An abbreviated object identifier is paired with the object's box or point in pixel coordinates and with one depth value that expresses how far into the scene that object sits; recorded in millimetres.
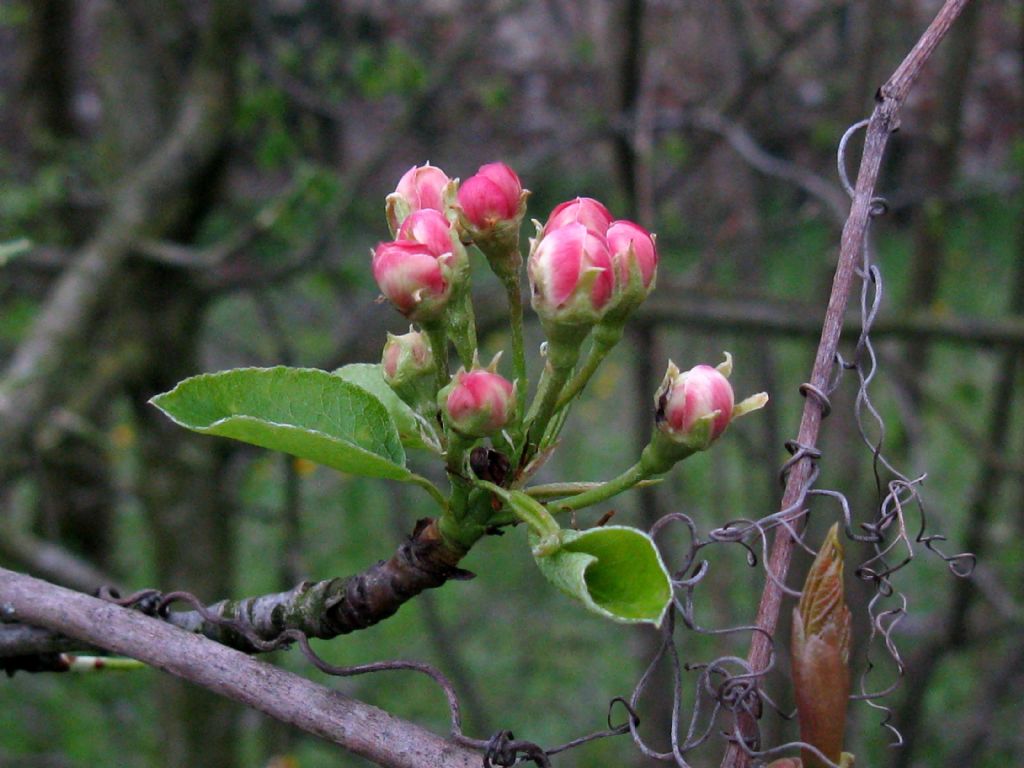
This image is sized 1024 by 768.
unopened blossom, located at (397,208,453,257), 288
